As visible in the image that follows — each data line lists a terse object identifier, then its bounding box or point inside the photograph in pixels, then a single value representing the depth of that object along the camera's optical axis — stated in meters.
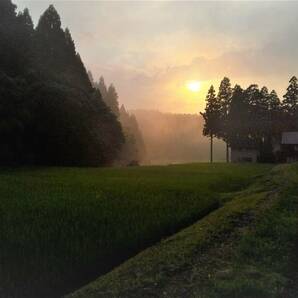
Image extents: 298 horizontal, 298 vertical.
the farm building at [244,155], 46.30
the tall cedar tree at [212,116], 48.86
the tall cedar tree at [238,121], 47.00
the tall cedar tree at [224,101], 48.58
